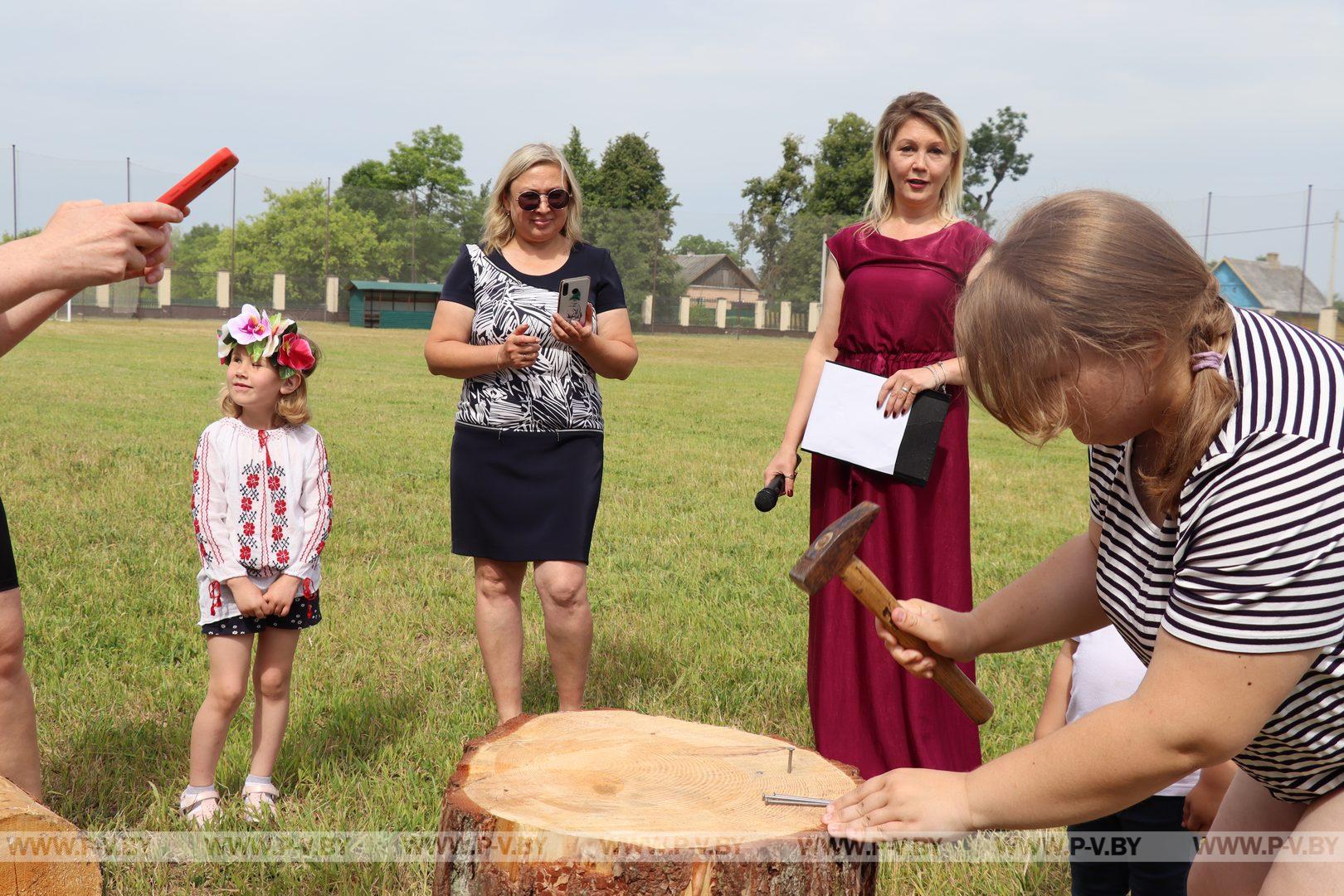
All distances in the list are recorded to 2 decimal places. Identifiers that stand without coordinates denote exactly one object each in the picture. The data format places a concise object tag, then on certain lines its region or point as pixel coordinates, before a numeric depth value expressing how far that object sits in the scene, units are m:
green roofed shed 43.09
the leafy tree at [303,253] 42.50
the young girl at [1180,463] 1.53
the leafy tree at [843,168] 60.16
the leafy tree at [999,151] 71.62
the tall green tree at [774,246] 43.94
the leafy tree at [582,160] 66.19
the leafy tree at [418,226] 43.75
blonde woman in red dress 3.97
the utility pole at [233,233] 42.12
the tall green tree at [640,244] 42.91
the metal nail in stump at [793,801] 2.31
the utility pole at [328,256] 42.91
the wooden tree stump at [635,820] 2.11
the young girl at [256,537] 3.60
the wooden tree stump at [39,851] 2.16
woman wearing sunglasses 4.04
